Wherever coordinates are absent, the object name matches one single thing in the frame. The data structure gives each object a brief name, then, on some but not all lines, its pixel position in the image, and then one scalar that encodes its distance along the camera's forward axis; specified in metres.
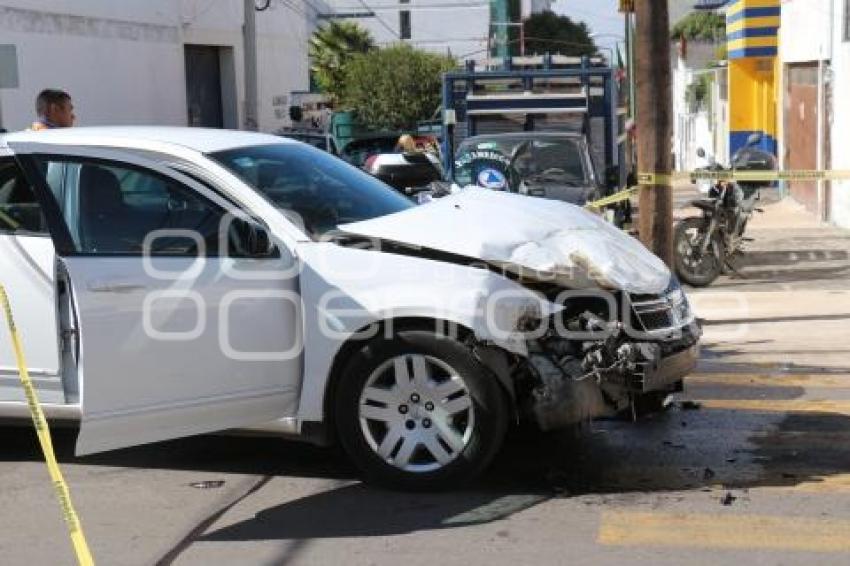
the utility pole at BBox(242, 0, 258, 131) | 25.94
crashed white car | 5.32
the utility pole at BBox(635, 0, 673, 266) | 10.14
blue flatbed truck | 16.14
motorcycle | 12.80
